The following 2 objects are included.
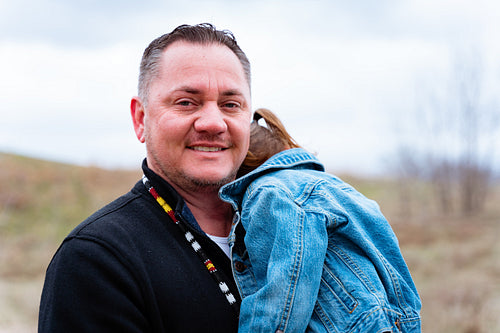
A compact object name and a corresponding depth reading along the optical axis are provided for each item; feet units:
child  3.05
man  3.00
